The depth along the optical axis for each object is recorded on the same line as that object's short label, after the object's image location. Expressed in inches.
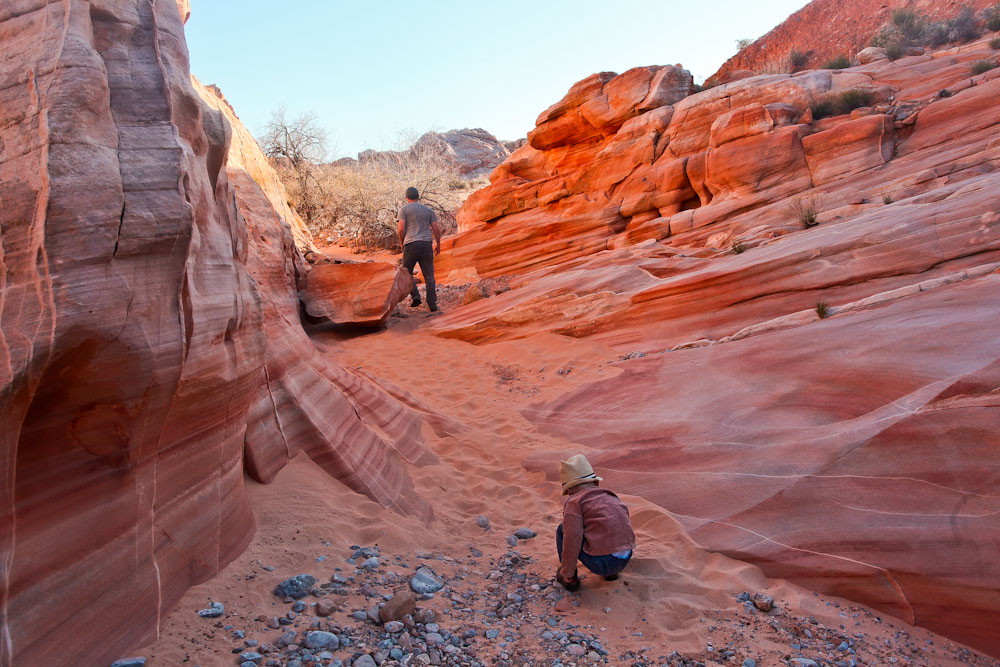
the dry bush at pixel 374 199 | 654.5
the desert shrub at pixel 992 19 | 537.9
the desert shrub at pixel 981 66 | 398.9
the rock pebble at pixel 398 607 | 89.5
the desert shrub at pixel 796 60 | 876.8
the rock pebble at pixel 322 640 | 80.0
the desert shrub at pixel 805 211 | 310.5
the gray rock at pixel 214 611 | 83.6
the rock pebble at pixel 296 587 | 91.5
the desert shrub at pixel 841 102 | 431.2
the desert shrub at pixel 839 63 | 582.6
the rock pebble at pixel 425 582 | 102.4
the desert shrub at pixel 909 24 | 655.1
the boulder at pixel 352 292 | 322.7
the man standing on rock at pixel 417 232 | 374.8
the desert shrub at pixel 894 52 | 541.0
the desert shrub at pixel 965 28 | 569.0
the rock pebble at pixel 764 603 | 100.7
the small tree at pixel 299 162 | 696.4
